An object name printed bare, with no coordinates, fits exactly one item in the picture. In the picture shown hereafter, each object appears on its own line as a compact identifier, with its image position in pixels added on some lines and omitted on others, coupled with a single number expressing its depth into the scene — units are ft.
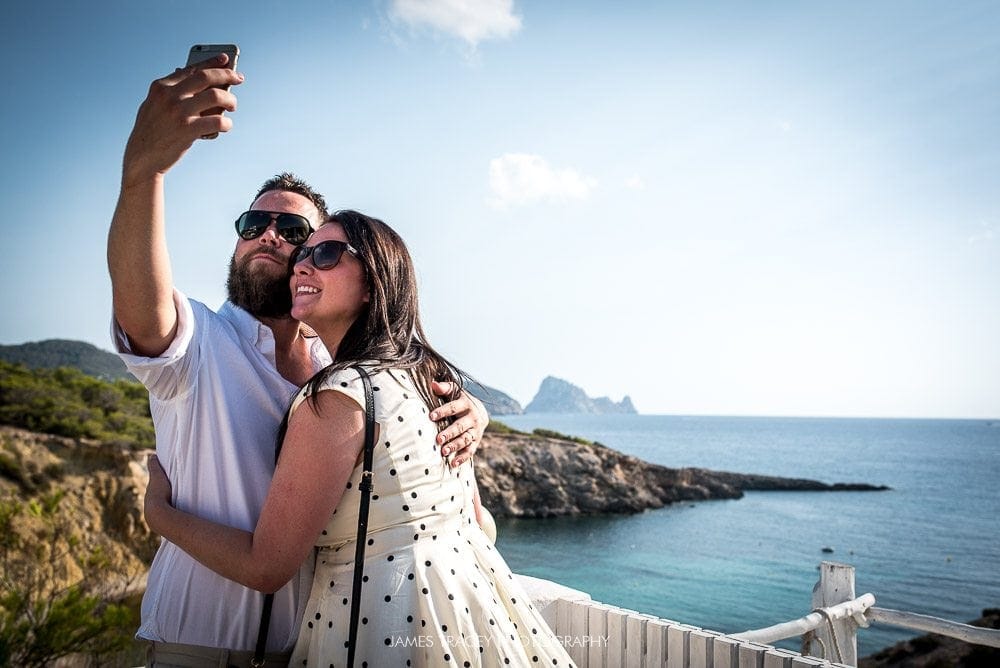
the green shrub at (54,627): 15.81
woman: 5.61
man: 4.75
